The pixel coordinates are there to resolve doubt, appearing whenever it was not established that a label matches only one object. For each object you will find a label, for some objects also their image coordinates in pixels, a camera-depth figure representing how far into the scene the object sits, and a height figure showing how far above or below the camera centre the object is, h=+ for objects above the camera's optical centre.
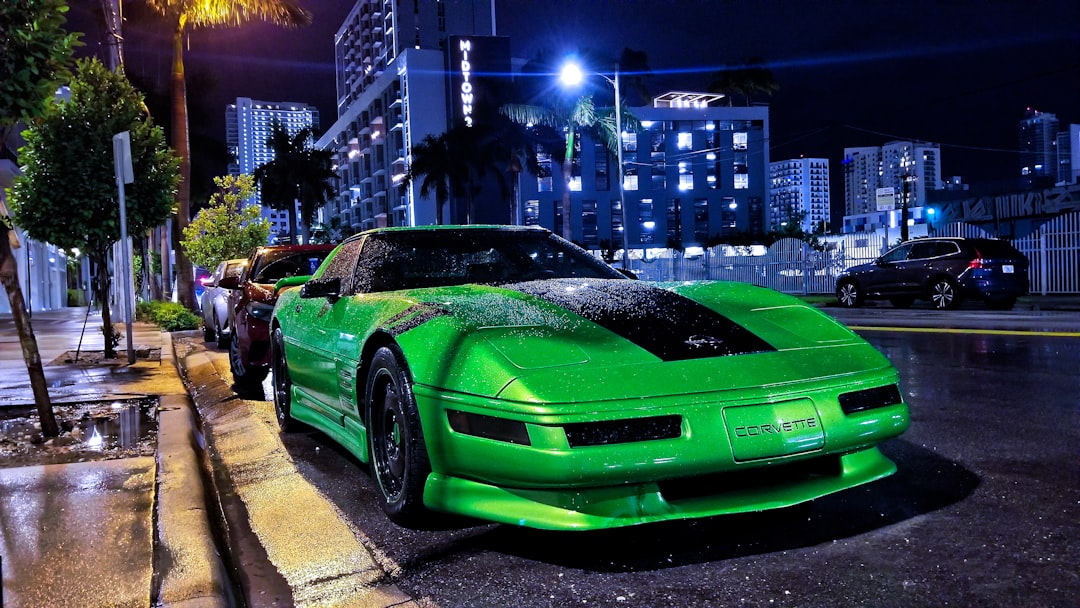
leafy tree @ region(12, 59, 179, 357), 11.48 +1.51
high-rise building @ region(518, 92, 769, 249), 86.06 +9.49
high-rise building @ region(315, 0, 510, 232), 86.44 +20.57
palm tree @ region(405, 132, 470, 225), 59.56 +7.81
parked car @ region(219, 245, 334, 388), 8.56 -0.18
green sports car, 3.01 -0.49
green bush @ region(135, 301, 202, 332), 18.75 -0.76
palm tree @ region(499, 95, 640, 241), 40.62 +7.48
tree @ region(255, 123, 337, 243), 72.50 +9.37
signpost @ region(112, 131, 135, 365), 10.02 +1.46
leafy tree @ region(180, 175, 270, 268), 30.14 +1.87
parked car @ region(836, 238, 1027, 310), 16.69 -0.23
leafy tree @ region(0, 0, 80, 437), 5.27 +1.47
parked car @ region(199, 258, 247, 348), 12.21 -0.36
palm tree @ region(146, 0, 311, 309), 21.09 +6.67
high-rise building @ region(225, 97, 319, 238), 73.38 +13.54
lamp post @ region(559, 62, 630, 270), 33.00 +7.92
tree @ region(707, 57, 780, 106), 75.31 +16.80
